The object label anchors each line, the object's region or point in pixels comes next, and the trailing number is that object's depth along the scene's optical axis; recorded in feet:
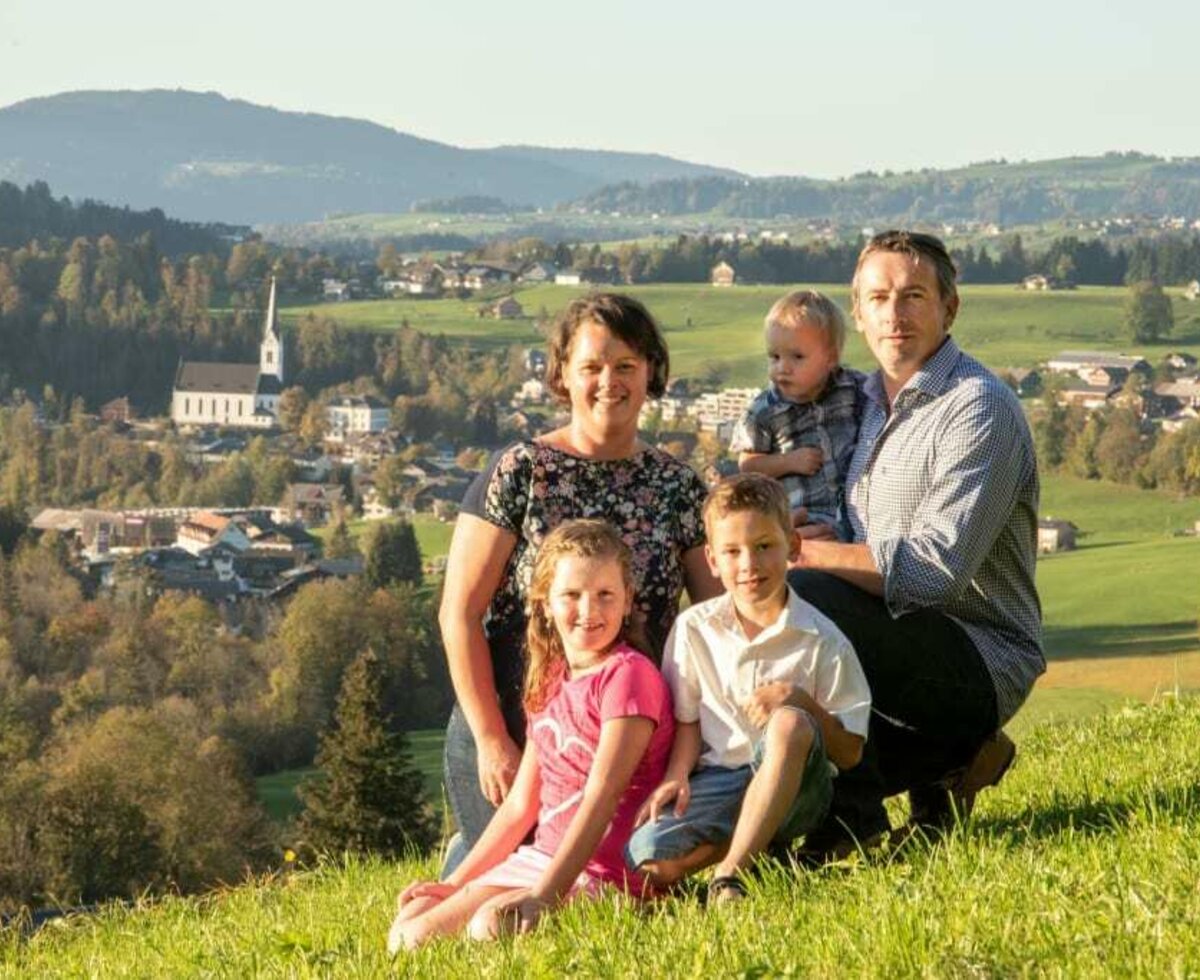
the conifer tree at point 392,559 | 216.33
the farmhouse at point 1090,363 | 293.02
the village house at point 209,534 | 276.00
